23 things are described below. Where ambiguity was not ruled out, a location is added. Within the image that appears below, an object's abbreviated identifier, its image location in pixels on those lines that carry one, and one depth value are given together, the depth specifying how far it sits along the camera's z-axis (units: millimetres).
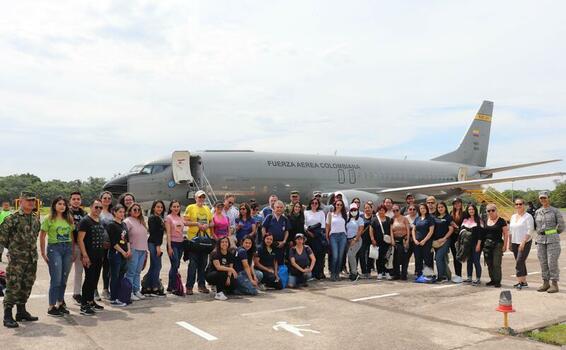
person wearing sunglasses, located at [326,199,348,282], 9281
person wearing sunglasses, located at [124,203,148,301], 7340
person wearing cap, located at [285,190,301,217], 9375
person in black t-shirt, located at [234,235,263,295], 7781
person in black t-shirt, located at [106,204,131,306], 7031
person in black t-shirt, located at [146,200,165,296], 7758
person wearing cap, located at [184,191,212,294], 7989
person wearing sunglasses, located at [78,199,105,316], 6574
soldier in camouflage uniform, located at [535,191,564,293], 7988
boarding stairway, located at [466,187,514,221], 28595
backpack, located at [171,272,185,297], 7801
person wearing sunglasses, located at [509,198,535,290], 8305
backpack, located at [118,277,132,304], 7043
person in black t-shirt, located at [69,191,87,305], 6877
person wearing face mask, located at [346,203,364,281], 9578
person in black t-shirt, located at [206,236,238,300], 7578
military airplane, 17422
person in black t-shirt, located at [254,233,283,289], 8289
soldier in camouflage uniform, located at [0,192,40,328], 5930
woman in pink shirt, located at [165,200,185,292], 7895
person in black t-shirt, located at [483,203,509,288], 8586
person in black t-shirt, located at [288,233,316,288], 8477
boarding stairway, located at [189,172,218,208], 18016
